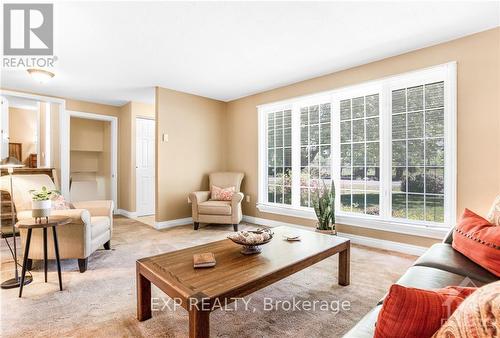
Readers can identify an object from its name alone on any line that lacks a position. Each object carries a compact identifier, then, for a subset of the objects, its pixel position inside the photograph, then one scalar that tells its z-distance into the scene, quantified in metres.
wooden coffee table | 1.25
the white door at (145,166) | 5.36
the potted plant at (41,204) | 2.16
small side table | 2.09
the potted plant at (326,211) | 3.43
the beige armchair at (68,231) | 2.49
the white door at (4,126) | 4.50
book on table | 1.59
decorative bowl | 1.80
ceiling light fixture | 3.41
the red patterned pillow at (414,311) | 0.62
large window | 2.87
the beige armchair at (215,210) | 4.18
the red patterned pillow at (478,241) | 1.46
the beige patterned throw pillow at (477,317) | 0.46
